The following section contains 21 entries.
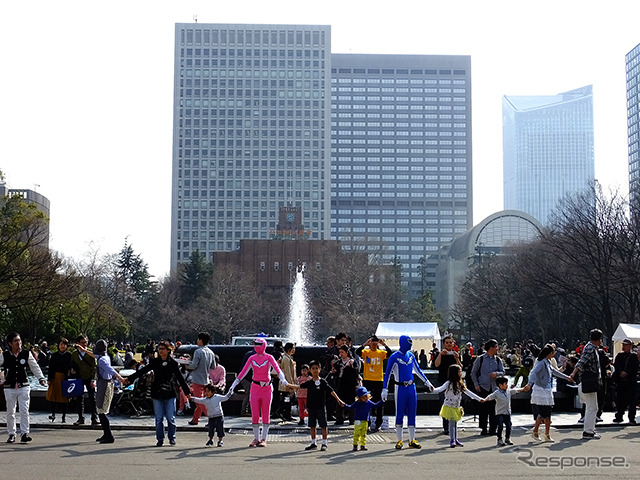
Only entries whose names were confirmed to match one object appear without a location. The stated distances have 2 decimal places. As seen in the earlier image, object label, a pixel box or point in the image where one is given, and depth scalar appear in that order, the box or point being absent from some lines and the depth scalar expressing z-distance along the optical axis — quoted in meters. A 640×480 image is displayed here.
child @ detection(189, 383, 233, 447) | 14.45
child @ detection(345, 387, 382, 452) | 13.68
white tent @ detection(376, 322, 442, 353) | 43.73
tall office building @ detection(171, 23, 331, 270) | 180.25
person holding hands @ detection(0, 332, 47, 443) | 14.60
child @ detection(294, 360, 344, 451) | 14.30
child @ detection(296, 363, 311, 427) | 18.42
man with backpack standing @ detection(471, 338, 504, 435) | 16.23
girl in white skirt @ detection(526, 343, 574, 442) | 15.24
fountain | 97.24
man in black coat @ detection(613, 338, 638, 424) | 18.55
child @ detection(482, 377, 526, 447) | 14.97
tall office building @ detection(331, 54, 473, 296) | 137.38
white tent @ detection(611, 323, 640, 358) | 34.66
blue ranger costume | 14.20
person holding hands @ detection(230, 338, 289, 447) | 14.48
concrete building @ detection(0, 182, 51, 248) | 107.19
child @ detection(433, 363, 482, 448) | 14.45
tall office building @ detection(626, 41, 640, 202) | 181.88
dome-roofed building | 116.89
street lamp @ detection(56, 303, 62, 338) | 61.12
